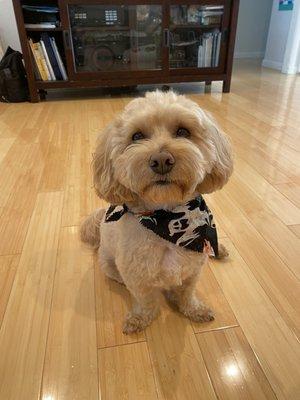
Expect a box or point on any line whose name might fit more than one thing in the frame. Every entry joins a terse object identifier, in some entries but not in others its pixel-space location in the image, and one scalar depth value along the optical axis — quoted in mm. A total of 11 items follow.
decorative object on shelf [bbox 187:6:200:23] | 3211
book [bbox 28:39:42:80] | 3024
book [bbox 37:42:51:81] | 3049
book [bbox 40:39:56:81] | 3040
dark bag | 3096
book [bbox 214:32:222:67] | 3316
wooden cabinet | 3070
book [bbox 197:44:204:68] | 3413
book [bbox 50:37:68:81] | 3064
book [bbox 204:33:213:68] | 3355
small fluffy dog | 715
